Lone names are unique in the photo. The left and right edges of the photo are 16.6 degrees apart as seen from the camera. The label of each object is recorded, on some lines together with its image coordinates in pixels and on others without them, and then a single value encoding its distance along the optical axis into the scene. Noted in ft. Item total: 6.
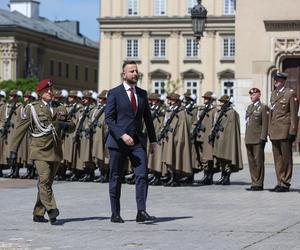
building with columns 294.25
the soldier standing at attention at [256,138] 59.11
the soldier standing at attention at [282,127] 56.49
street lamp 87.92
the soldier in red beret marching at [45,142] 41.55
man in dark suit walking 41.34
